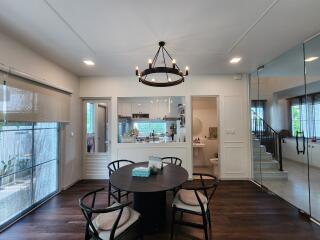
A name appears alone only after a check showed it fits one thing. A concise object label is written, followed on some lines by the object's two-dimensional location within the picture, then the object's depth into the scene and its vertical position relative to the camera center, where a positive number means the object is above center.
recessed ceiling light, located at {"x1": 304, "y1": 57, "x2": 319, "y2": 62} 2.91 +1.09
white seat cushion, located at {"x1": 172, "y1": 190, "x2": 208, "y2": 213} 2.19 -1.01
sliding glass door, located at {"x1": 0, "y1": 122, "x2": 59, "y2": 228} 2.62 -0.69
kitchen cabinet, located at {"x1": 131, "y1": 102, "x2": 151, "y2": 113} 5.10 +0.53
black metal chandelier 2.41 +0.76
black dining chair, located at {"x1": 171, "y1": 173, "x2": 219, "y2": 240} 2.12 -0.99
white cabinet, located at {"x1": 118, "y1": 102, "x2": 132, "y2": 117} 4.96 +0.47
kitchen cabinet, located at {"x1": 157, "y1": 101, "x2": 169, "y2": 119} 5.09 +0.47
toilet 4.92 -1.14
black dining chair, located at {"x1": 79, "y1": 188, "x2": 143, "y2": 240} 1.65 -1.00
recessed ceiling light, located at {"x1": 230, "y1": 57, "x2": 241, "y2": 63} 3.60 +1.35
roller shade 2.46 +0.41
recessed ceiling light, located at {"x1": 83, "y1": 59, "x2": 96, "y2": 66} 3.63 +1.33
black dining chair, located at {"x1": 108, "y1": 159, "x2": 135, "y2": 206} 2.92 -1.18
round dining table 2.22 -0.74
